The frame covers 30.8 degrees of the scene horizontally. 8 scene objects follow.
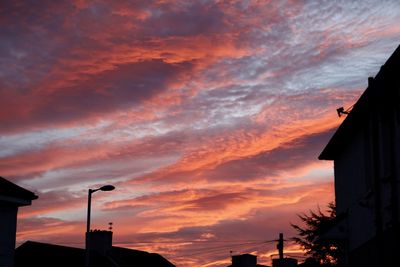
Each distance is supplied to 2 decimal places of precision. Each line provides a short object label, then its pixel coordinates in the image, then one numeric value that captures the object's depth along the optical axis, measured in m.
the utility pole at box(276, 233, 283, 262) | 56.78
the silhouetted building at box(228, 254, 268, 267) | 70.06
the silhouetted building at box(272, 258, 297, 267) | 70.88
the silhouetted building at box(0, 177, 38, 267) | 22.45
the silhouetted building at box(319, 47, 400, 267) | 19.52
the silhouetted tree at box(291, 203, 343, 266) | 49.81
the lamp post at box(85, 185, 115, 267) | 36.17
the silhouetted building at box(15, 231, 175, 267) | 50.16
